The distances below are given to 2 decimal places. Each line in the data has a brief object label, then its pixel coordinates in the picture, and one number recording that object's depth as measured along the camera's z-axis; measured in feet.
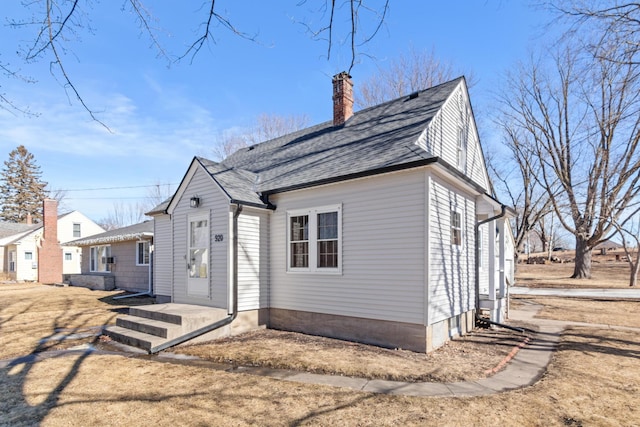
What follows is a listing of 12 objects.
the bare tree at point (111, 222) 201.16
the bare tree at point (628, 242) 64.21
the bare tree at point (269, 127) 99.81
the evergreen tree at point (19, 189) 158.84
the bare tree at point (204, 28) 11.06
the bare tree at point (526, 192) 91.40
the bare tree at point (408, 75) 82.69
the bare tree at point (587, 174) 66.64
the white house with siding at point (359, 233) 23.63
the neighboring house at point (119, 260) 55.77
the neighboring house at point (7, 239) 99.43
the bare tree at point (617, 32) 24.24
